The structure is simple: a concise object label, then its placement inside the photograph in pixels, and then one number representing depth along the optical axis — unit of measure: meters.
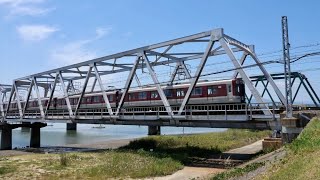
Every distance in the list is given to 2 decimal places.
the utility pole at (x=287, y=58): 24.17
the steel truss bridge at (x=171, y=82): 28.72
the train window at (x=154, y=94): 41.03
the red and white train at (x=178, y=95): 33.69
